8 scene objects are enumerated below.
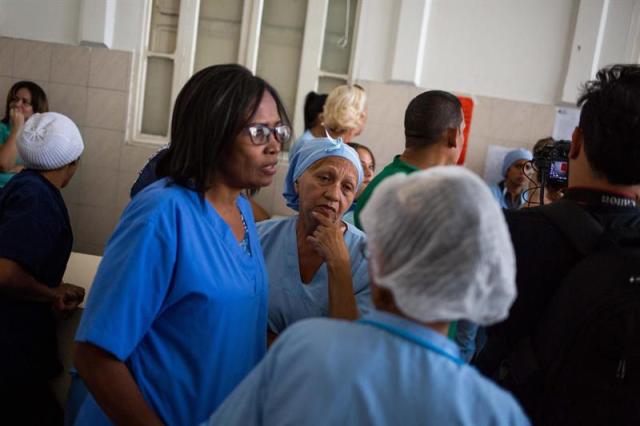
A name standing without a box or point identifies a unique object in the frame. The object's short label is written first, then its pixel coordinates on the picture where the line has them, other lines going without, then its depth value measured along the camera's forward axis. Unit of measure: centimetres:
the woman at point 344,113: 342
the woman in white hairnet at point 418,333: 77
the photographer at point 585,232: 111
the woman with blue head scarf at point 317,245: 157
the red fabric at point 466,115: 446
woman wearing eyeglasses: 113
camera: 188
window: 452
